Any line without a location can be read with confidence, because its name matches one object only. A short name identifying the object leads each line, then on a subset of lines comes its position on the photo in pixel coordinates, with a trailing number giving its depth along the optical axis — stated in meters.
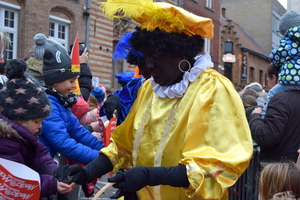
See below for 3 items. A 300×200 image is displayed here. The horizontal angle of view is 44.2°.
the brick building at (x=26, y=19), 11.60
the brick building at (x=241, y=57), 30.78
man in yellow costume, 1.86
